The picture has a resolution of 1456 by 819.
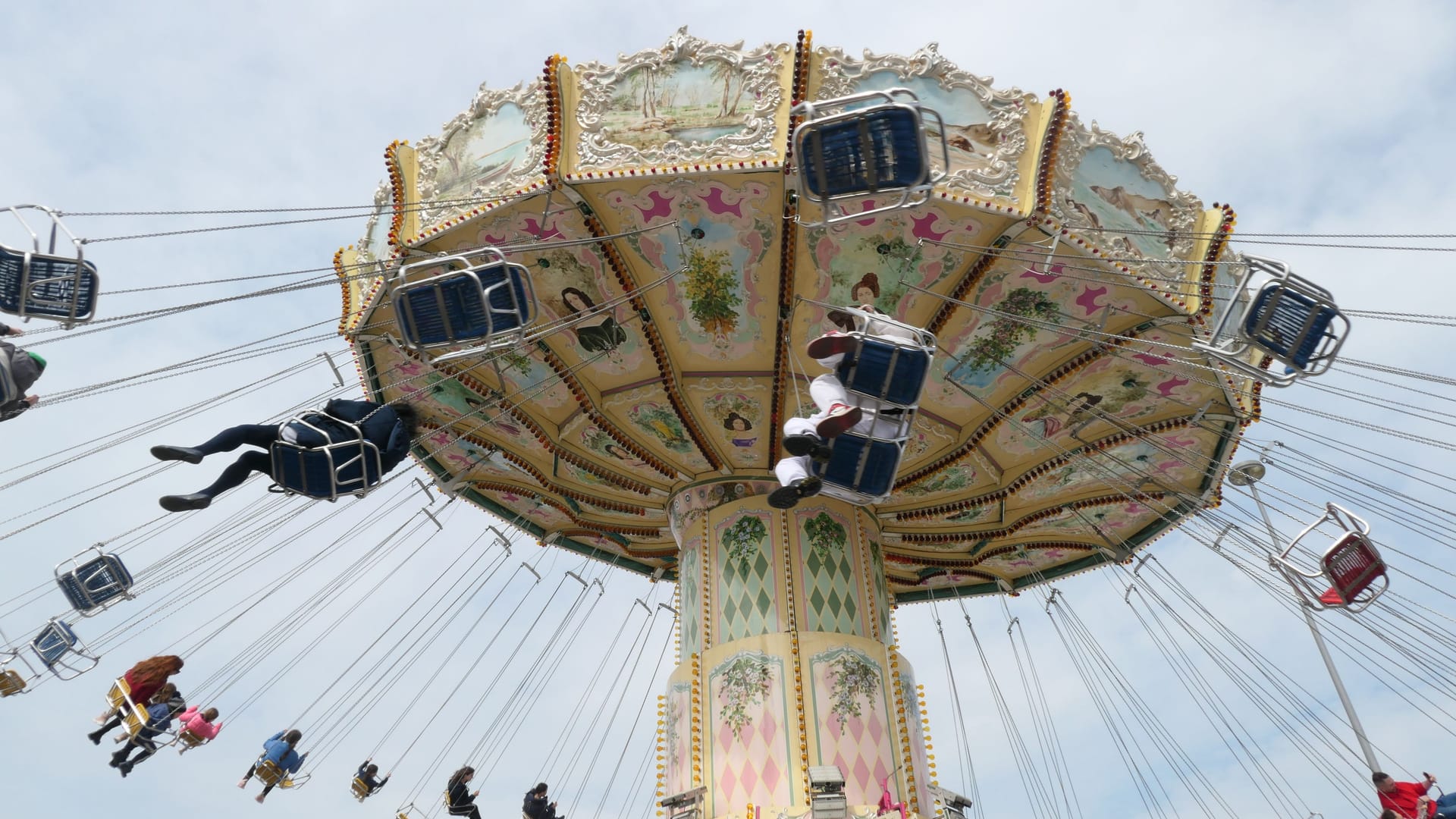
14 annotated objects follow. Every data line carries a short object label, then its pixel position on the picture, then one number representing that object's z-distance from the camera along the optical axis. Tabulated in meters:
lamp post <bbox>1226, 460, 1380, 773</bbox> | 13.45
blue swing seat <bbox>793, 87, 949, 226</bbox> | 8.20
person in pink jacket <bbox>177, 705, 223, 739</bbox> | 12.25
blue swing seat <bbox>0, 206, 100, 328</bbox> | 8.33
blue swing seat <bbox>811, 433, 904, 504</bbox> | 8.54
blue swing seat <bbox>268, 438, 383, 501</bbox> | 9.68
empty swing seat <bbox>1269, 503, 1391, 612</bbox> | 9.98
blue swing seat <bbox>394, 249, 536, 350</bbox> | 8.84
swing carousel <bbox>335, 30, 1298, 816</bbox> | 9.77
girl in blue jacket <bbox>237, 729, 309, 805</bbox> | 12.91
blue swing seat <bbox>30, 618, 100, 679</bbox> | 11.13
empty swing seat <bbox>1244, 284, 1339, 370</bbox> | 8.41
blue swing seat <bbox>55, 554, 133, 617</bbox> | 11.44
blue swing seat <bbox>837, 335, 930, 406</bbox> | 8.27
